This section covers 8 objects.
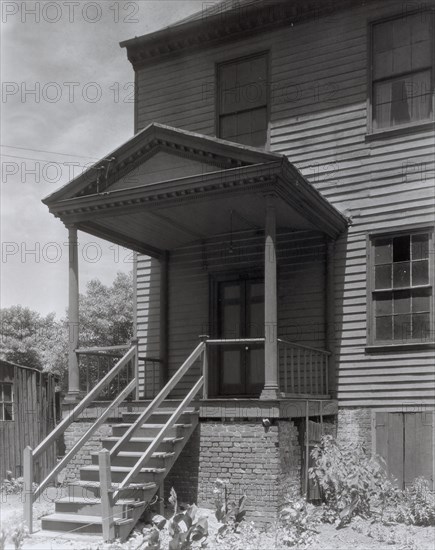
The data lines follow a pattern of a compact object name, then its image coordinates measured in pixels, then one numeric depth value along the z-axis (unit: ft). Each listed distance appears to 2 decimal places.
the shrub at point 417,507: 29.19
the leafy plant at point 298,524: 26.11
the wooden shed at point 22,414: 44.91
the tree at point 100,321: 108.37
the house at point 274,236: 30.96
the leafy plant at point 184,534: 22.88
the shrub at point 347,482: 29.60
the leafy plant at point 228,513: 27.08
